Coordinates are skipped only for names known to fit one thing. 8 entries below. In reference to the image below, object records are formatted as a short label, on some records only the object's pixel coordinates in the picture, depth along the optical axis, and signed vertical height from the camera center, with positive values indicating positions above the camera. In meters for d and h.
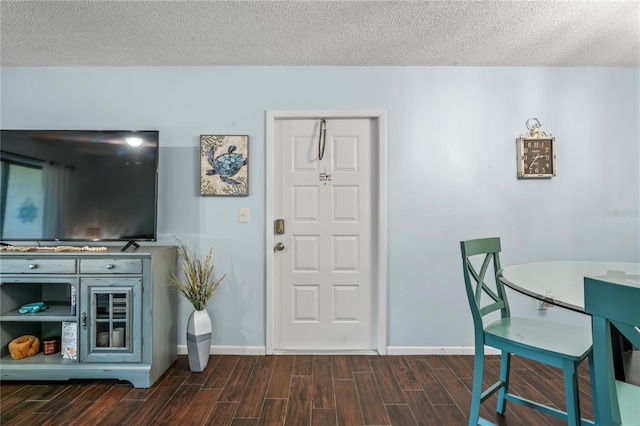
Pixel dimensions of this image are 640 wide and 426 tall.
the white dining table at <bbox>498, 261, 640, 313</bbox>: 1.27 -0.27
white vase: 2.51 -0.89
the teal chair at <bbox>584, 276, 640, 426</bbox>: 0.78 -0.24
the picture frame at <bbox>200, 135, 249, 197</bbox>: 2.83 +0.43
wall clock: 2.81 +0.52
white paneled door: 2.91 -0.14
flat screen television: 2.54 +0.23
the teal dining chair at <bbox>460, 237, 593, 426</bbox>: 1.42 -0.53
